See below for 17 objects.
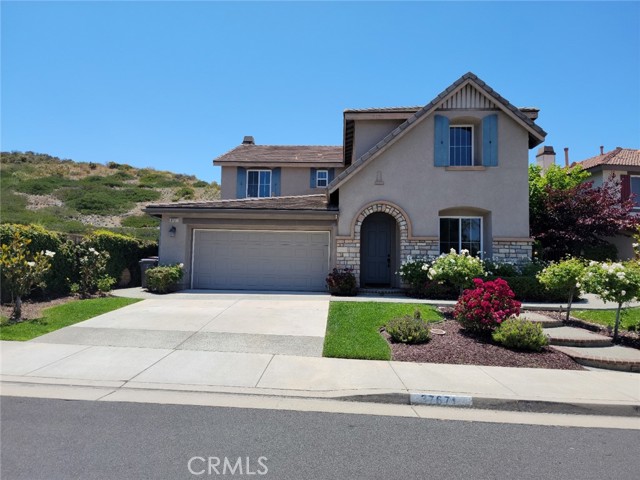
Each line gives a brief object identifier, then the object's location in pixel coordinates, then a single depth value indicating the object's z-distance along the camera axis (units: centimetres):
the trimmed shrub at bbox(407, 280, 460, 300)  1360
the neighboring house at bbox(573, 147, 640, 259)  2362
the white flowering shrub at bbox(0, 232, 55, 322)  947
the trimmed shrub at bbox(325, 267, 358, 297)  1412
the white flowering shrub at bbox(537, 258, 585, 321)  1016
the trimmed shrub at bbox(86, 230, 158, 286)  1425
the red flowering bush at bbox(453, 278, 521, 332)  880
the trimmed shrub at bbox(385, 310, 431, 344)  837
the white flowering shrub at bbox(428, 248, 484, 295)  1138
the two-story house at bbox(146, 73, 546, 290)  1482
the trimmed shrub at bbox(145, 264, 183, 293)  1397
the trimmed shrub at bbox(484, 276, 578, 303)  1321
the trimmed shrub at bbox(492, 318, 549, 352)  808
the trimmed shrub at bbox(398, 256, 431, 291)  1404
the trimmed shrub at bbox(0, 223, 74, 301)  1107
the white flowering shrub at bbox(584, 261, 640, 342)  864
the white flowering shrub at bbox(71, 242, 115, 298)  1282
